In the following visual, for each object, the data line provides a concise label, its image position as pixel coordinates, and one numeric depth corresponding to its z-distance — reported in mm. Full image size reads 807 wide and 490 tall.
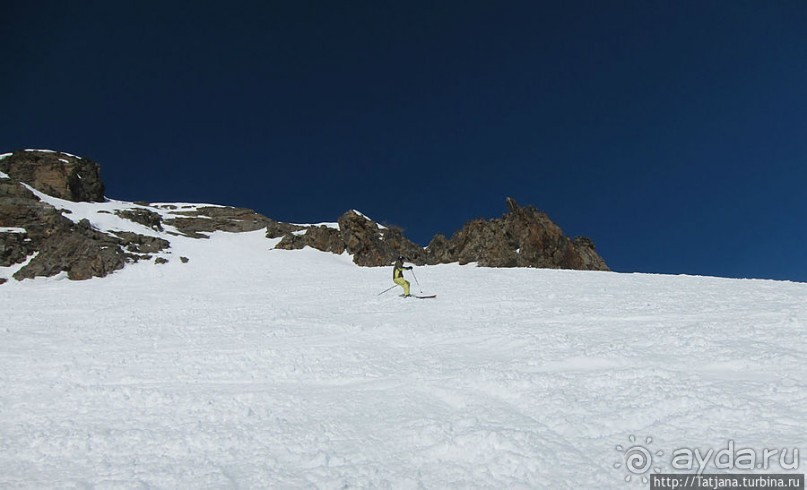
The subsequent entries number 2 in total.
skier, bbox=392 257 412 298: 18173
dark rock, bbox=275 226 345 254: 48759
